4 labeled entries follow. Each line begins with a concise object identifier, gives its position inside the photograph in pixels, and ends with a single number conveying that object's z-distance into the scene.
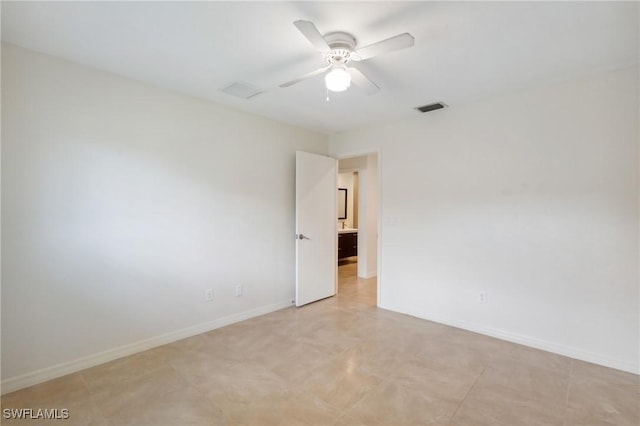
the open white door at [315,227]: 3.91
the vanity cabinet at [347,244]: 6.65
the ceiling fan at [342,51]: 1.64
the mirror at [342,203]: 7.20
